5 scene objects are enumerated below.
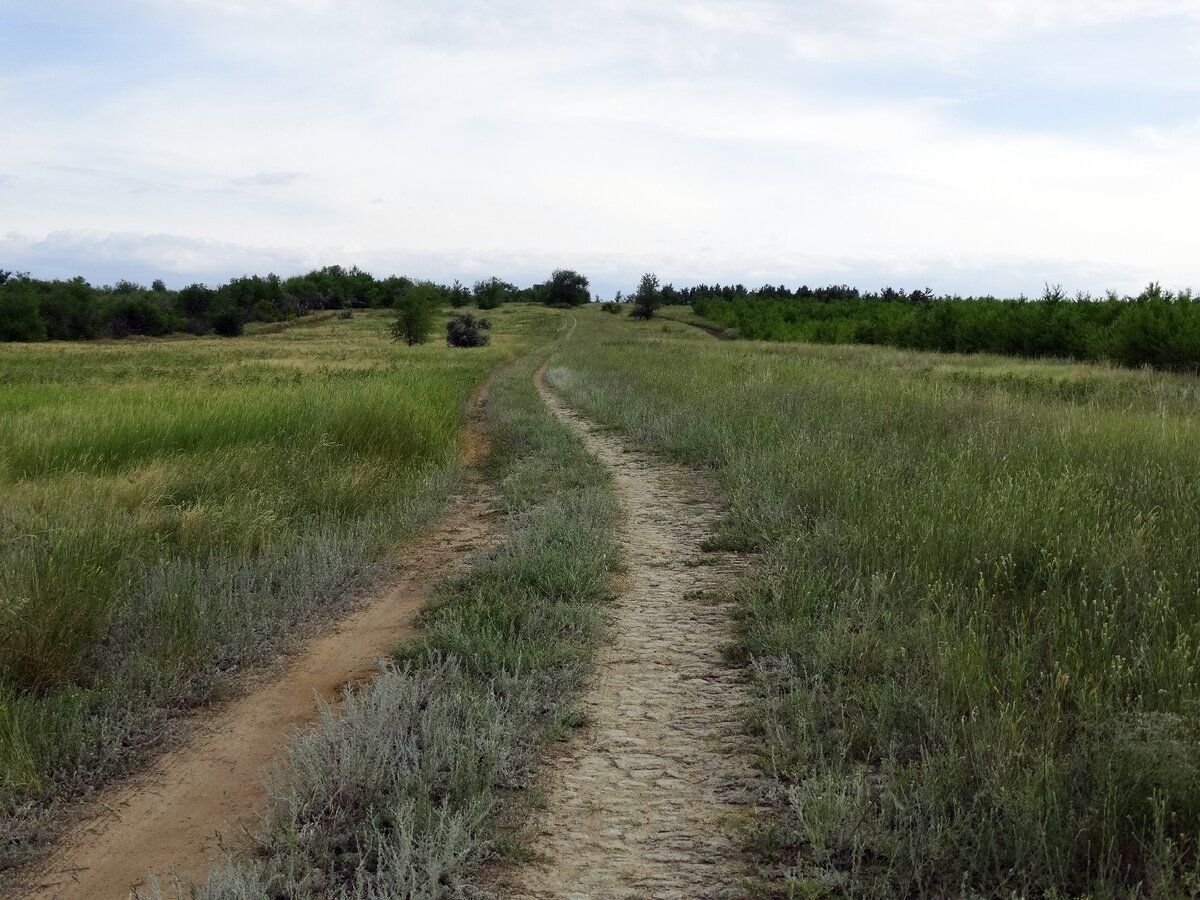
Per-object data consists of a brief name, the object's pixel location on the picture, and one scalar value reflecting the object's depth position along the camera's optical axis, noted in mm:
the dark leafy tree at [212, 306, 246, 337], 88312
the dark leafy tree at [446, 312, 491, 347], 58156
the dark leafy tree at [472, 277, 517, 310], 119375
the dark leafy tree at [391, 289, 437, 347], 60281
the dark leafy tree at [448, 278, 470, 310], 128462
